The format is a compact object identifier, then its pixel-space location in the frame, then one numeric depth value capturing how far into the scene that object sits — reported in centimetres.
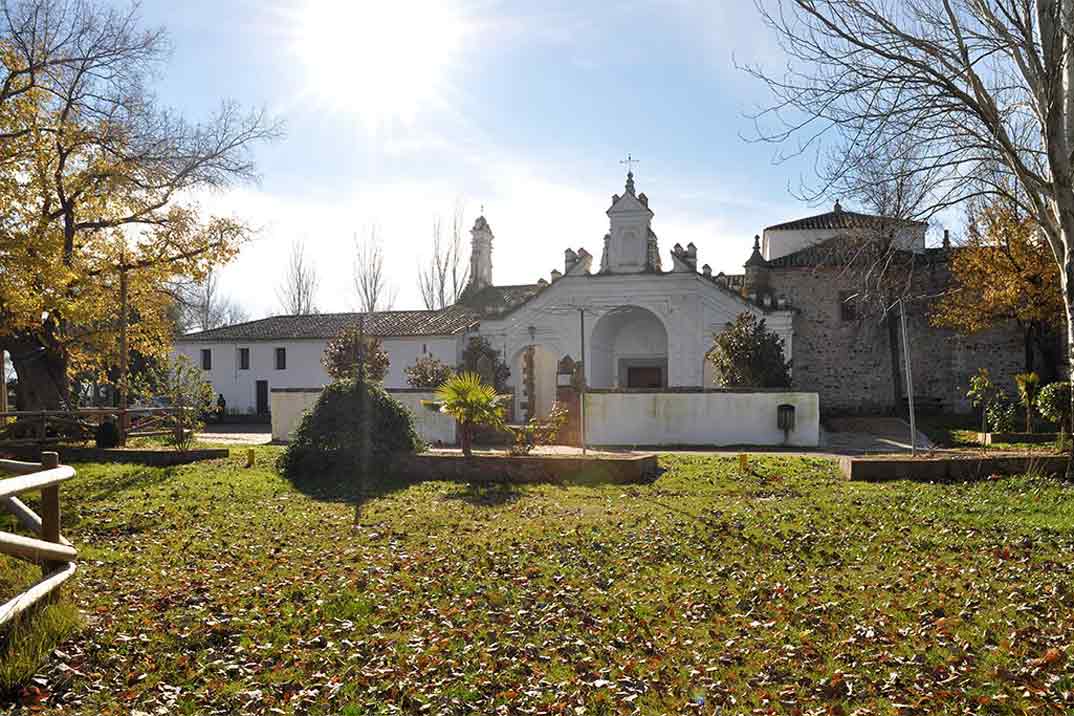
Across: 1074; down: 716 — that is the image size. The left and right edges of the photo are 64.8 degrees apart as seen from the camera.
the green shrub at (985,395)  2322
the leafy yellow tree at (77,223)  1505
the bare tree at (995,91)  1022
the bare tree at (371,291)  4247
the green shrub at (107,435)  1808
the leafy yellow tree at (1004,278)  2641
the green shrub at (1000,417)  2291
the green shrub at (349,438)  1480
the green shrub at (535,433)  1560
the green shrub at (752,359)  2506
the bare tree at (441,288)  4772
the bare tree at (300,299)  5297
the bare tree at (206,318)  5825
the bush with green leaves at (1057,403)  1762
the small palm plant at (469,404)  1458
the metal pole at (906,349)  1413
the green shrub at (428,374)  2798
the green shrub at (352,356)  3014
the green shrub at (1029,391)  2227
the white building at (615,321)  3173
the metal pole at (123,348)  1955
